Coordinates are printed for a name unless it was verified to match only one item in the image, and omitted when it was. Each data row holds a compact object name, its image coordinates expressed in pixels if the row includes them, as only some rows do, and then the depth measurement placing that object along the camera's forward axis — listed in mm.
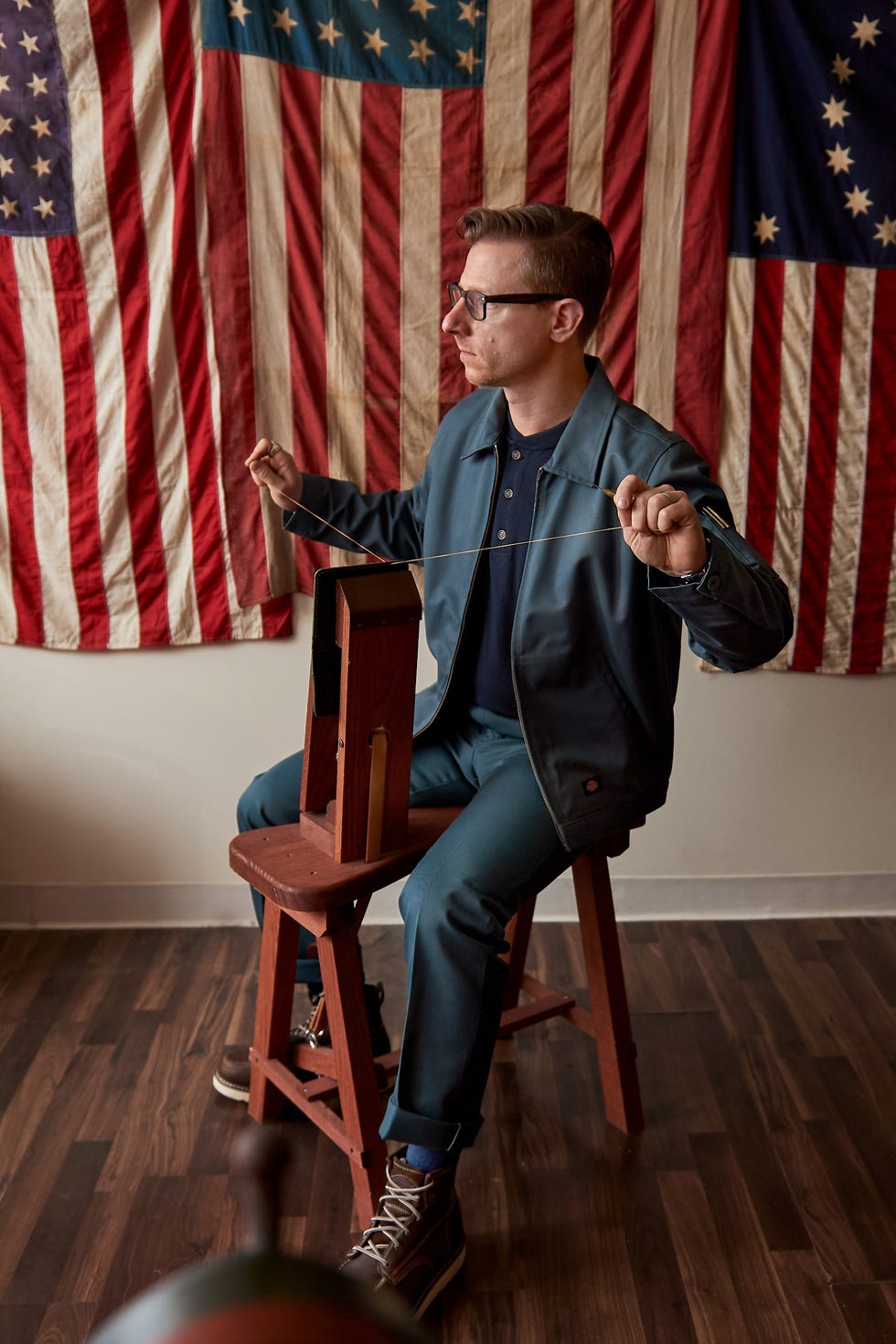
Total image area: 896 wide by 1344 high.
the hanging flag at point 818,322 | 2662
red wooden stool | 1896
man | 1861
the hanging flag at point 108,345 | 2639
